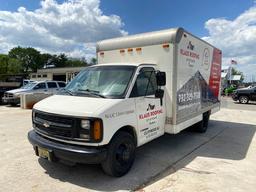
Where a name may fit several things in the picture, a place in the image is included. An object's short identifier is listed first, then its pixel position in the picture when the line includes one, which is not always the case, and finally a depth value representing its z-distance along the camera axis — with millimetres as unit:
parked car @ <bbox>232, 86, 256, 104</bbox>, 19766
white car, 15188
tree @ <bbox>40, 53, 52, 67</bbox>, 94312
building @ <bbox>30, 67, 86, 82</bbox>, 42044
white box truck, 3861
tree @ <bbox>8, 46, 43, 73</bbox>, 90375
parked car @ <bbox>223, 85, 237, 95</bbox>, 30969
